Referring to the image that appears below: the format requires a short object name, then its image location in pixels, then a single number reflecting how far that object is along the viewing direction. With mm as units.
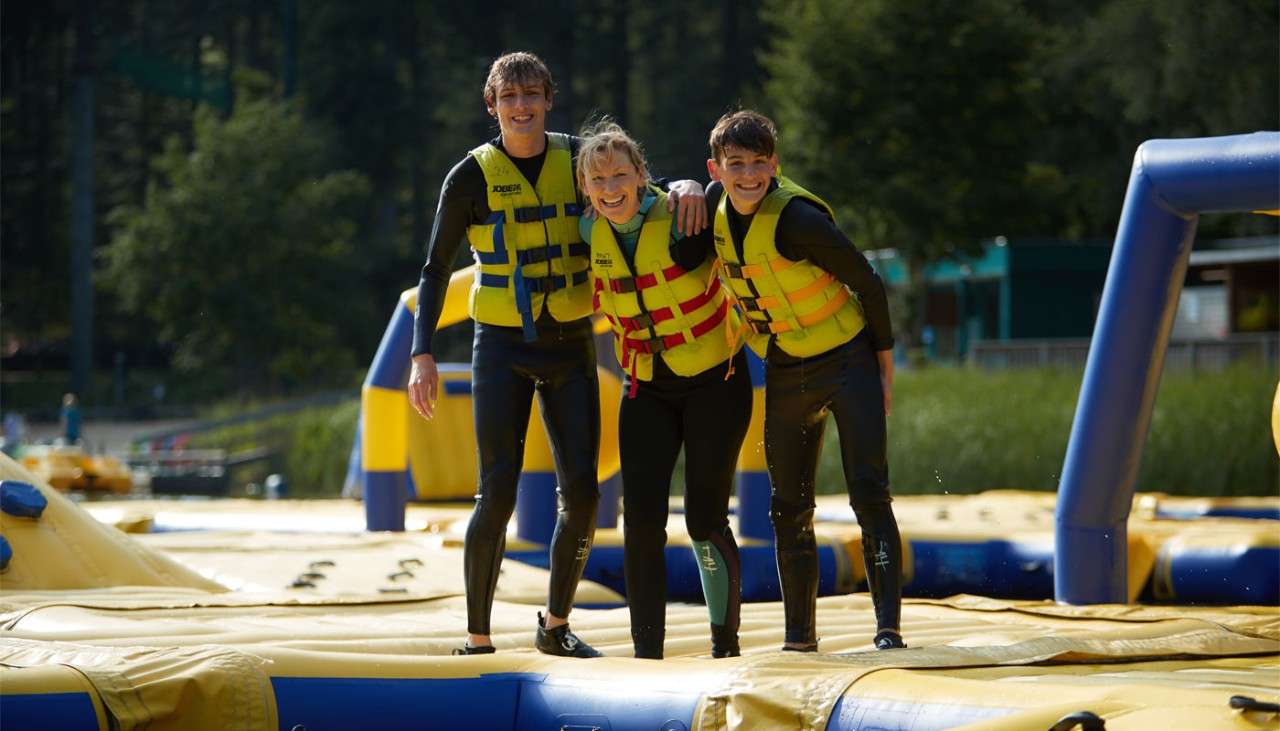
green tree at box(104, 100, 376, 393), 55937
